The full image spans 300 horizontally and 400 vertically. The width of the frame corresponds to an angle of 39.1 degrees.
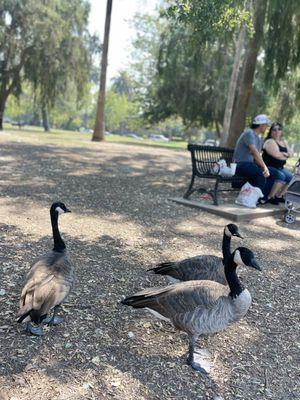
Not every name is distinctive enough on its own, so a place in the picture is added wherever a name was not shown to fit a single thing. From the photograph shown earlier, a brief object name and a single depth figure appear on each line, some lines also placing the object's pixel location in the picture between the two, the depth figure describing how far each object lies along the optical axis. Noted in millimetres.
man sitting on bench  7618
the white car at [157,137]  86250
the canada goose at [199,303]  3059
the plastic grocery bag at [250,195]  7551
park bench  7579
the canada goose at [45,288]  2965
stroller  7215
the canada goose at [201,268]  3790
